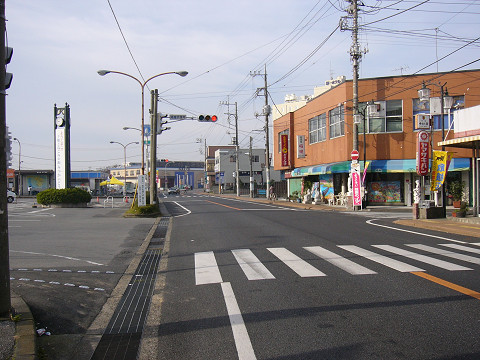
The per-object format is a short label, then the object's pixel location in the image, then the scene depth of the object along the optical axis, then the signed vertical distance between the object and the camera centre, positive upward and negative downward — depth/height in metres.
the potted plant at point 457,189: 30.80 -0.53
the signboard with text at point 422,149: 24.52 +1.82
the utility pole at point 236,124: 61.42 +8.32
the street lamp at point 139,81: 26.36 +6.70
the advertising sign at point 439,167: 20.36 +0.68
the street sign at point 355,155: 28.61 +1.78
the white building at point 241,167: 100.75 +3.80
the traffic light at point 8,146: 5.75 +0.54
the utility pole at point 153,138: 27.75 +2.94
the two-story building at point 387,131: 31.17 +3.90
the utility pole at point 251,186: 58.84 -0.35
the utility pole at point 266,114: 46.38 +7.43
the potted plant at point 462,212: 19.83 -1.38
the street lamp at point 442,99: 21.54 +4.80
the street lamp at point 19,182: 64.99 +0.46
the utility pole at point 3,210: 5.40 -0.31
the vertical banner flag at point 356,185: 28.94 -0.17
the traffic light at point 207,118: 27.31 +4.10
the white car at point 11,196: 41.14 -1.03
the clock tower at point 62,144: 34.94 +3.29
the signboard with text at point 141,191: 26.05 -0.42
